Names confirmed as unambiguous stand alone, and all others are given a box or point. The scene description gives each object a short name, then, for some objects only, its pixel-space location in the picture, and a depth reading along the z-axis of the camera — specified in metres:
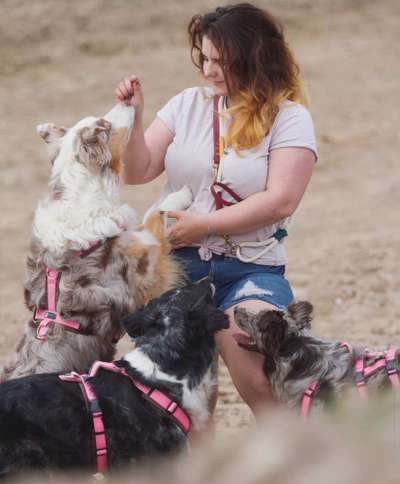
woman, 10.31
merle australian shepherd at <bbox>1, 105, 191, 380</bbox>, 10.42
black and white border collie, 8.75
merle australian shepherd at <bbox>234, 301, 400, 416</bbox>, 9.43
